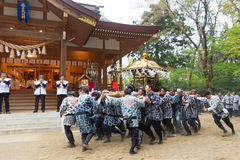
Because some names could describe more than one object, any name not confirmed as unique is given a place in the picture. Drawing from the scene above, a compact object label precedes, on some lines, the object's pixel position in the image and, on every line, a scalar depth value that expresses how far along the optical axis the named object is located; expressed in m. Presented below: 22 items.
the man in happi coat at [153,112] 4.80
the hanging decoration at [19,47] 8.40
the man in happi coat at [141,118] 5.03
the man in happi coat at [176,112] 6.43
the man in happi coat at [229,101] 11.32
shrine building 8.12
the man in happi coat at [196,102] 6.16
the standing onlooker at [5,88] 7.14
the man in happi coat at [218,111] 5.70
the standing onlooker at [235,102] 11.74
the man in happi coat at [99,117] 5.42
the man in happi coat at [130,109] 4.20
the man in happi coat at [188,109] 6.02
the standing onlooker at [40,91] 7.61
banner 7.94
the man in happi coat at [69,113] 4.62
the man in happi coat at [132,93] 5.15
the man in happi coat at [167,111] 5.66
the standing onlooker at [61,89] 7.70
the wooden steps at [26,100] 8.54
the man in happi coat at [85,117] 4.36
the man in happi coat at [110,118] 5.12
